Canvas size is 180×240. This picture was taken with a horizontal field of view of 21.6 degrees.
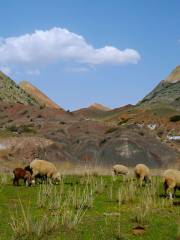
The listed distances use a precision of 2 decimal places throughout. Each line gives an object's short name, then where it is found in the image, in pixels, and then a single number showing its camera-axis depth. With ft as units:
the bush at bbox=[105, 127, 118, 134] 203.25
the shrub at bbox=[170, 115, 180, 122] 308.28
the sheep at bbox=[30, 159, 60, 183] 90.12
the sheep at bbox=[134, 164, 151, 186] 94.58
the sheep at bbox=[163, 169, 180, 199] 71.56
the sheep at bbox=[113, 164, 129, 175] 116.67
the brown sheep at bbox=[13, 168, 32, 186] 84.62
